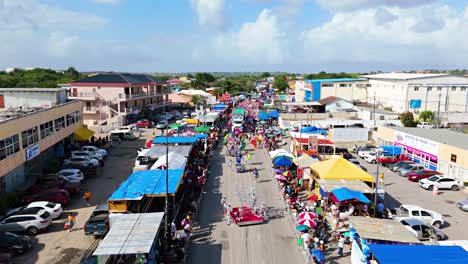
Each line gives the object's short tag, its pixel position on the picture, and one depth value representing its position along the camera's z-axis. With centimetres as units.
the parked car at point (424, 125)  4497
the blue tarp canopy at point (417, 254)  1051
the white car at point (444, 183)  2338
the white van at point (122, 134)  4109
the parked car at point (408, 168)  2652
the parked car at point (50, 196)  1999
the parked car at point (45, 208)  1770
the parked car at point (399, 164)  2770
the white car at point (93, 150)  3216
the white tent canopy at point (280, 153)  2617
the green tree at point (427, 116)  4950
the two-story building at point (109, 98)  5091
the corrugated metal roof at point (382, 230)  1277
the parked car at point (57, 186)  2184
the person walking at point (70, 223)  1710
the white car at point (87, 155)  2979
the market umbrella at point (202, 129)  3719
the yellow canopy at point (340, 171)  1966
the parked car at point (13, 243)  1466
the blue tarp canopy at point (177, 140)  2959
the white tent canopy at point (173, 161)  2180
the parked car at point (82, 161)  2739
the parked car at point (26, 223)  1670
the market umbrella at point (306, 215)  1570
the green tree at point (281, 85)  13262
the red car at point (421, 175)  2539
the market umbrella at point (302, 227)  1558
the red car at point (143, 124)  5116
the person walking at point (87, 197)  2051
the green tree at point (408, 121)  4503
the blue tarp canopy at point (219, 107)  5829
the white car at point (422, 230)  1586
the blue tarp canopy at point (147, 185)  1645
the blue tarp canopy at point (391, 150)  3048
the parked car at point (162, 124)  4844
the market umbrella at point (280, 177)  2225
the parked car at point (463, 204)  1975
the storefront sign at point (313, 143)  3061
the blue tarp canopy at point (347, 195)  1695
